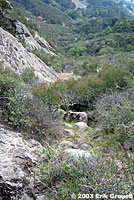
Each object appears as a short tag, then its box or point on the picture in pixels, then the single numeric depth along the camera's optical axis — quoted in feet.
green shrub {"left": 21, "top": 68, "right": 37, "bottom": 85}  28.72
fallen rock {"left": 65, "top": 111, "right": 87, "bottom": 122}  21.22
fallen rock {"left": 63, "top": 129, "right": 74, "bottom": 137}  15.66
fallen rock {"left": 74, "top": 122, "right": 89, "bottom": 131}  17.97
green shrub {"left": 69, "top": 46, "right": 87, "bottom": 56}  129.84
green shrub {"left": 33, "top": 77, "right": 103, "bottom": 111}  20.55
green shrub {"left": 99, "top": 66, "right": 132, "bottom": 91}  27.82
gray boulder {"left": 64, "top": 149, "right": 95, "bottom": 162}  8.78
